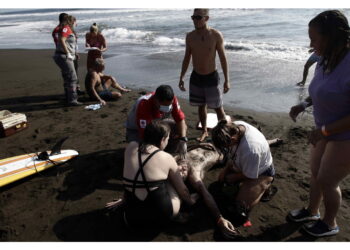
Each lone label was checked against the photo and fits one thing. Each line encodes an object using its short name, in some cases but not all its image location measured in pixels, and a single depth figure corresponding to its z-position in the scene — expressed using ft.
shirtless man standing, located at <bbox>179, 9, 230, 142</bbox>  16.17
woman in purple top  7.74
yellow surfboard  13.35
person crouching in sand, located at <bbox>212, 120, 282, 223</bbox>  10.27
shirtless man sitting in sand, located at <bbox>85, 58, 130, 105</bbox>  23.67
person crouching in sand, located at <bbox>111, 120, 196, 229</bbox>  9.54
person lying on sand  10.36
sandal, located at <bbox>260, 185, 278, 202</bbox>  12.09
